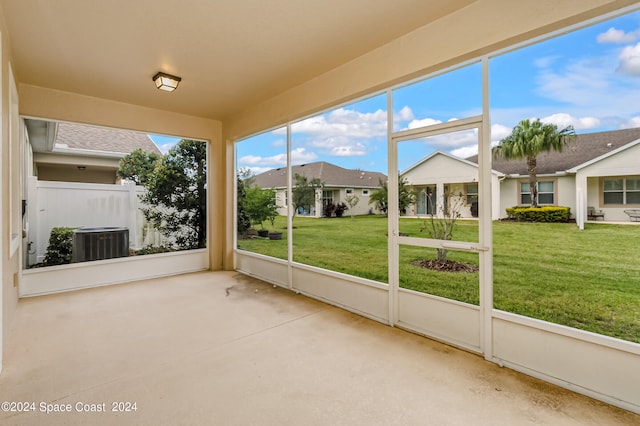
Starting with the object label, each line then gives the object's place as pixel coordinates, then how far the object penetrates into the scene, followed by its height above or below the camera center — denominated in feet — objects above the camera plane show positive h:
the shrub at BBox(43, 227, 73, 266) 14.64 -1.55
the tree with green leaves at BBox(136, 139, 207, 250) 17.94 +1.19
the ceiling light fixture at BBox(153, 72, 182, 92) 11.95 +5.40
